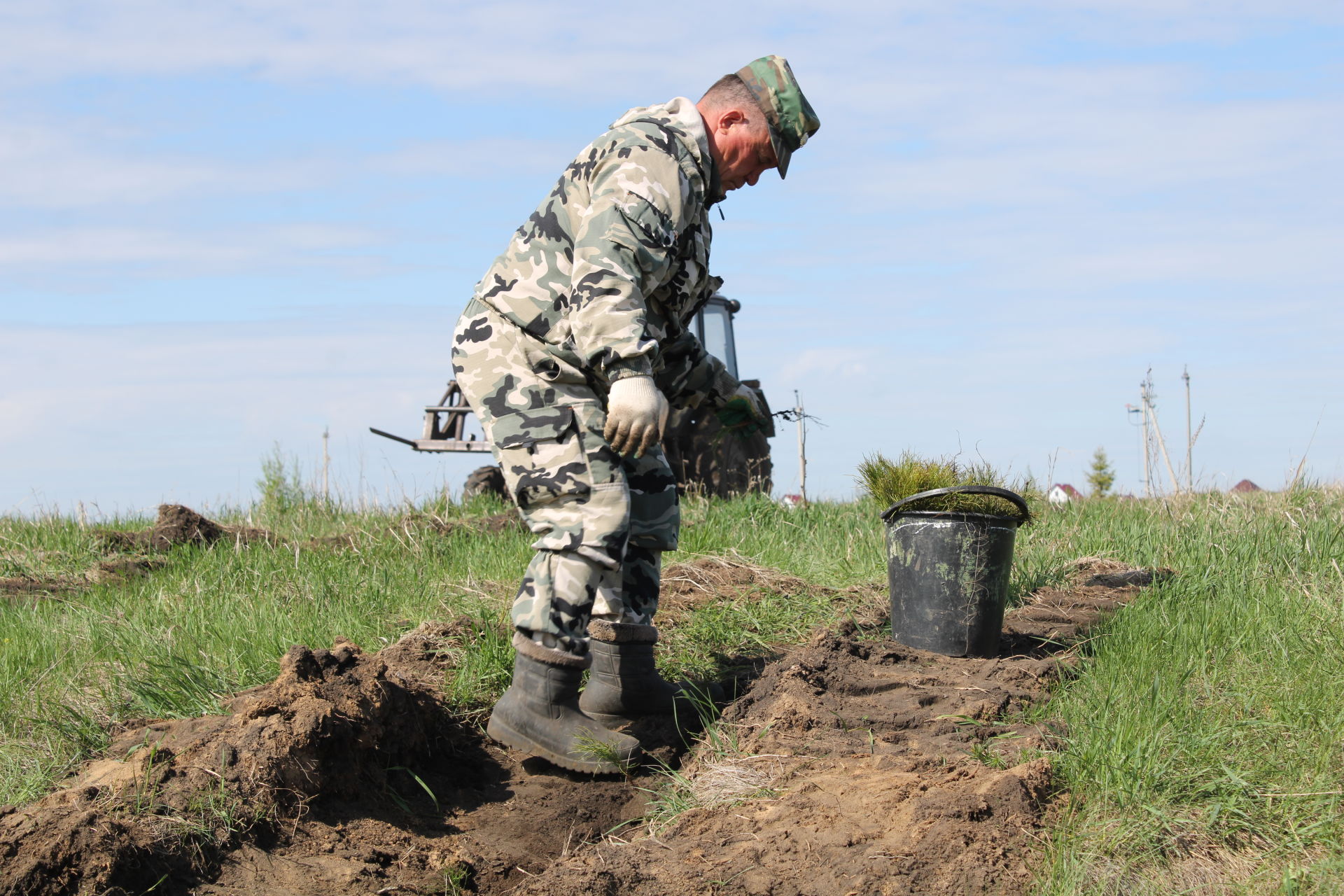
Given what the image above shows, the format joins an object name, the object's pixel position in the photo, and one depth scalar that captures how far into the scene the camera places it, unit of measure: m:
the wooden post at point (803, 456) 13.35
